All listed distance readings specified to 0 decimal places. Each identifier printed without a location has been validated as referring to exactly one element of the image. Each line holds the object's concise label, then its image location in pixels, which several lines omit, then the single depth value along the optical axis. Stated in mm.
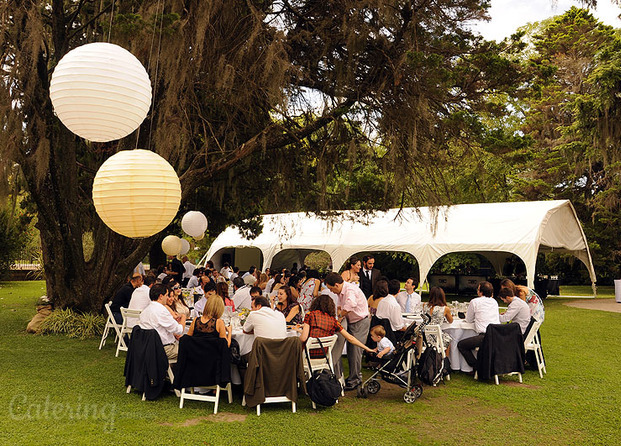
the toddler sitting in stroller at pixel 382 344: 5727
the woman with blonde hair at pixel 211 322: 5059
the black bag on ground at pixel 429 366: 5875
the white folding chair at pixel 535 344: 6645
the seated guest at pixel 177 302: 6916
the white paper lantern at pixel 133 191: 4117
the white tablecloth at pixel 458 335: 6770
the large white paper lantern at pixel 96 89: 3842
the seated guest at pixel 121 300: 8047
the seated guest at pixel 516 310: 6711
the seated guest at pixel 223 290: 6895
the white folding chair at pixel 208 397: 4969
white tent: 14180
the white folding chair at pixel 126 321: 7006
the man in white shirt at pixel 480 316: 6523
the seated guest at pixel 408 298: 8258
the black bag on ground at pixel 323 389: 5020
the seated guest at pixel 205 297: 6645
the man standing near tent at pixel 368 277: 9203
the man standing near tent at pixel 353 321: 5980
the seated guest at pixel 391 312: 6625
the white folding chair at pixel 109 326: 7508
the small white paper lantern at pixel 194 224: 11812
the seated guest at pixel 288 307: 6689
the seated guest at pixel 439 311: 6707
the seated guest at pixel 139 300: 7102
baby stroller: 5555
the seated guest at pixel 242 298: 7941
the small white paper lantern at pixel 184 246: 15670
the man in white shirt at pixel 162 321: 5480
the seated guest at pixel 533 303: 7070
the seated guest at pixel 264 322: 5203
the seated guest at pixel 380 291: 6609
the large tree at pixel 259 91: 6961
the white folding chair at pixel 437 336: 6477
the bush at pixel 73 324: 8953
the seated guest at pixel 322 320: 5414
